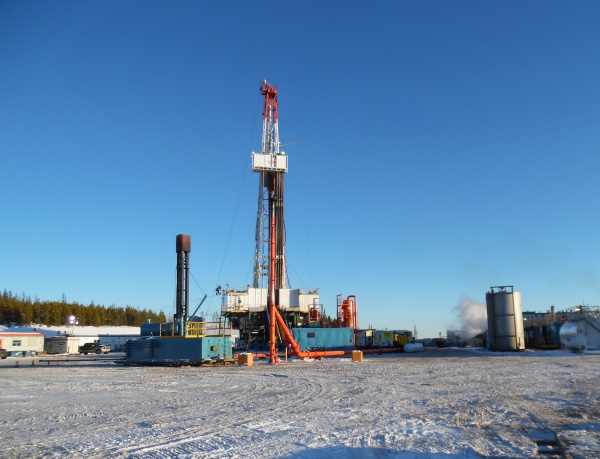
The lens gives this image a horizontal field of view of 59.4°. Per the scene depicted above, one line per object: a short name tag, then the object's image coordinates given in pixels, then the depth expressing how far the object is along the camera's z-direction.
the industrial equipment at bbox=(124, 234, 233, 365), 29.19
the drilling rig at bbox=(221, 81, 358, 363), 49.41
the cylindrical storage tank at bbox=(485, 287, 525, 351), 41.44
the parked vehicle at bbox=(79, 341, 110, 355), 58.56
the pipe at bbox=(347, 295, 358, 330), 49.84
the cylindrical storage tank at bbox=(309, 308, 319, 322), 52.12
